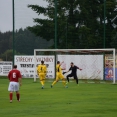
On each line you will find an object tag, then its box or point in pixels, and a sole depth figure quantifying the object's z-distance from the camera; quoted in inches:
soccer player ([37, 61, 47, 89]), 1513.3
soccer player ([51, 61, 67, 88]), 1526.2
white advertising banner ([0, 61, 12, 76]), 2181.3
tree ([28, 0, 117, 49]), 1999.3
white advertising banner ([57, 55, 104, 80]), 1847.1
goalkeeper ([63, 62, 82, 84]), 1696.6
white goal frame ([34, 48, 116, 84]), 1808.7
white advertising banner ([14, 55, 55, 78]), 2057.1
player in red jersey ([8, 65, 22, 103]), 1028.8
